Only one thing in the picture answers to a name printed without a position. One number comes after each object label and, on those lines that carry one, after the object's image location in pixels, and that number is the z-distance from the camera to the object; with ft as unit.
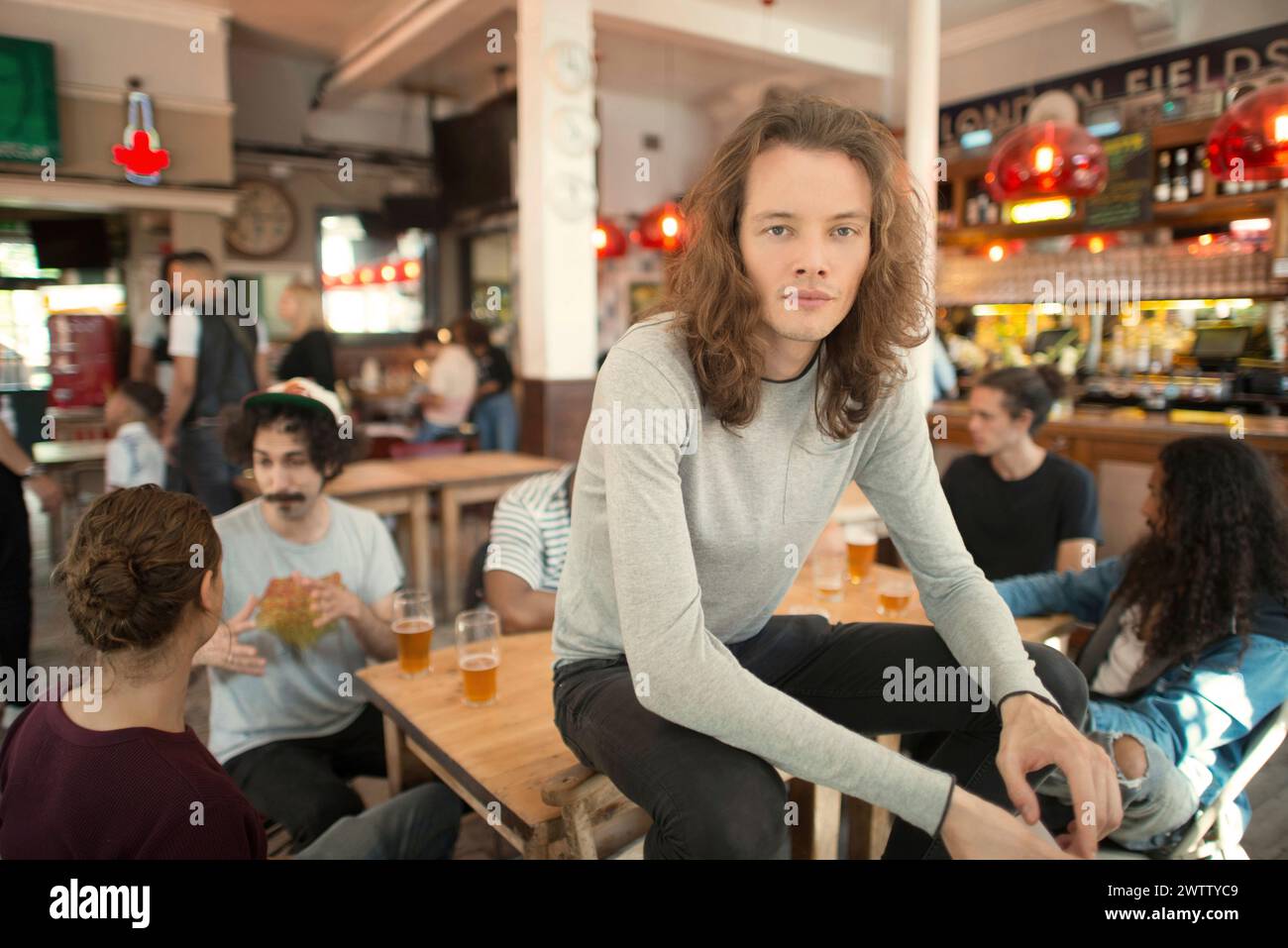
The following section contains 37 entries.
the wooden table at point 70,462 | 13.62
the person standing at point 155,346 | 13.62
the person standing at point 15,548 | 8.03
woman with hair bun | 3.31
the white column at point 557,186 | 14.39
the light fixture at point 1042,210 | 17.15
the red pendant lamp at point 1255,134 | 10.33
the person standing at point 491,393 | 18.51
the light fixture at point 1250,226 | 17.88
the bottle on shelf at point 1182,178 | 18.22
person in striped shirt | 6.82
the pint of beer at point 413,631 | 5.13
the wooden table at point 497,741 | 3.73
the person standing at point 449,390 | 18.29
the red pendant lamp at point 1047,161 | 13.20
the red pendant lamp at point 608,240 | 21.42
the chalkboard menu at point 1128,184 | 18.63
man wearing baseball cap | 5.61
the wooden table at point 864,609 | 5.83
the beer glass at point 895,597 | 5.93
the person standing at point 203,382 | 12.08
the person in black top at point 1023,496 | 6.72
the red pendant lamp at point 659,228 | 19.40
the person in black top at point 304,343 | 15.85
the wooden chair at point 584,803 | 3.54
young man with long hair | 3.16
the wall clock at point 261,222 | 24.98
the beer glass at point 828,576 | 6.38
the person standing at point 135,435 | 10.40
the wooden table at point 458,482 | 12.78
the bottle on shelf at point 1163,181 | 18.54
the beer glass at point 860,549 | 6.70
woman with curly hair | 4.64
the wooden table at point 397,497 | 11.93
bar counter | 13.84
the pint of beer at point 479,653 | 4.71
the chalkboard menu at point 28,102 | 16.28
